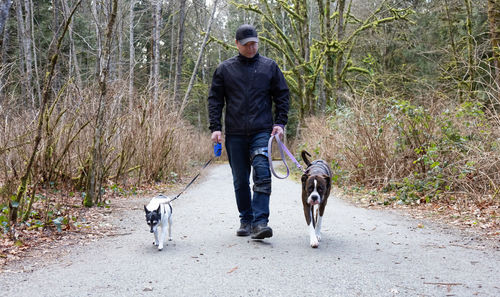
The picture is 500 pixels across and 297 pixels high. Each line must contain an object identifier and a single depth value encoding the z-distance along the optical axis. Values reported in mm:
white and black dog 4781
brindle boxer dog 4852
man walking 5121
